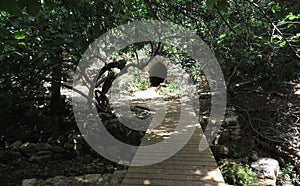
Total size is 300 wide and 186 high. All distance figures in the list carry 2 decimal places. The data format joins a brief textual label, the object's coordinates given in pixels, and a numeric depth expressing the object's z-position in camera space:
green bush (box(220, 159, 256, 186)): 3.03
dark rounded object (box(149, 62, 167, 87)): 11.38
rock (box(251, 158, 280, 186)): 3.21
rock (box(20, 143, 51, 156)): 4.04
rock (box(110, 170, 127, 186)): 2.66
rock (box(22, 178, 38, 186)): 2.87
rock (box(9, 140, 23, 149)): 4.14
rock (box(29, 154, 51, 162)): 3.83
